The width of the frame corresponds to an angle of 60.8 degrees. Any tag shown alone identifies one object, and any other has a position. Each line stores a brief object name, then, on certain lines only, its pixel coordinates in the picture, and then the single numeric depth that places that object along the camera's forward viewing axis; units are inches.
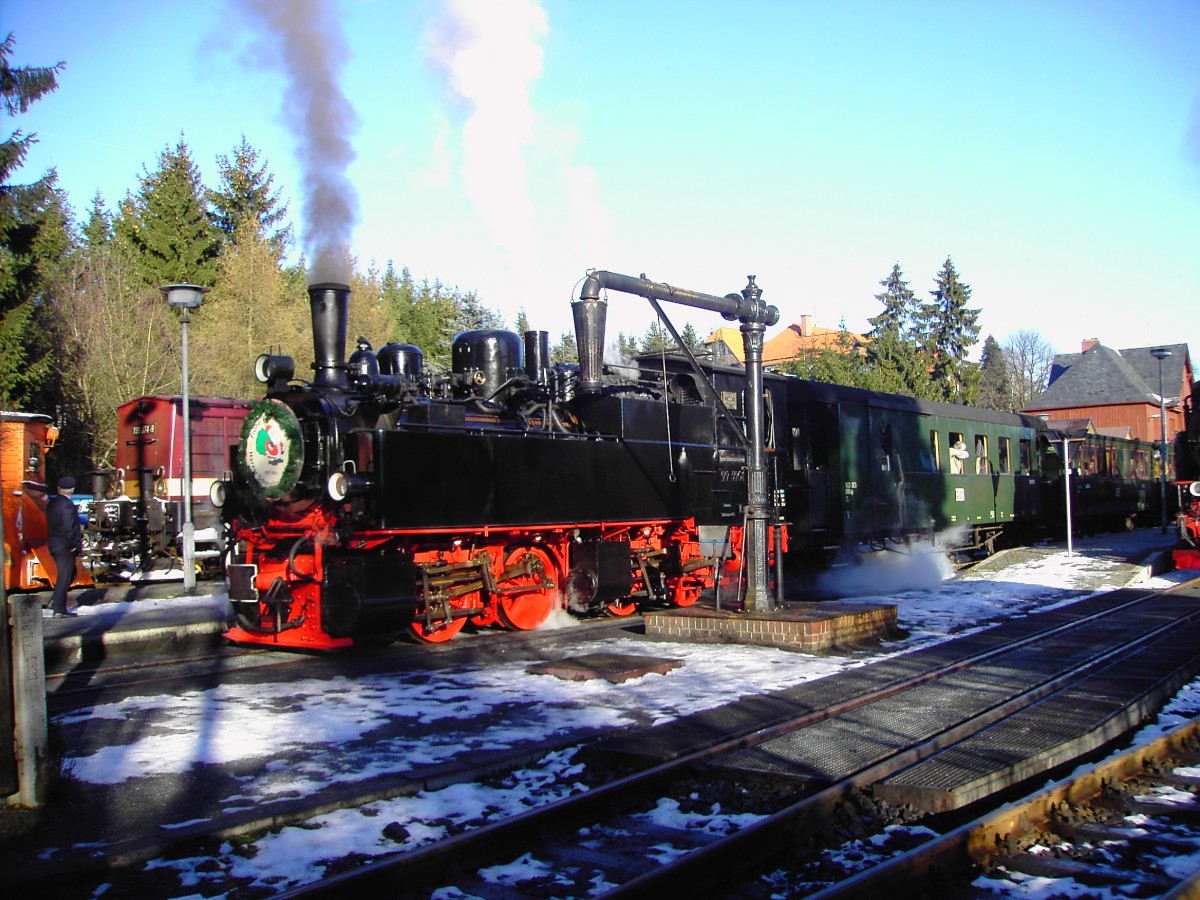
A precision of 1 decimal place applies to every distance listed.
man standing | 495.8
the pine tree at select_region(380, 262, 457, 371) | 2203.5
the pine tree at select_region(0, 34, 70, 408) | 764.0
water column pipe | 421.7
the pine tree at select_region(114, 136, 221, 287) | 1487.5
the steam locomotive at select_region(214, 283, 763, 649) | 382.3
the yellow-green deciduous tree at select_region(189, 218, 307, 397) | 1189.7
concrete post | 205.0
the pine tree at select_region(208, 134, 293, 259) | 1518.2
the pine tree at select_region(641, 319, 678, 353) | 2334.6
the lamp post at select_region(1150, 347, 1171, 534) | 1024.9
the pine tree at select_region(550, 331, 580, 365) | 2022.6
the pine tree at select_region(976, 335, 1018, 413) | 3275.1
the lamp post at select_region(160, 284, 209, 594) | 596.1
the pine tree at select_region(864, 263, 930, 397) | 1886.1
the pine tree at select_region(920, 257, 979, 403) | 2102.6
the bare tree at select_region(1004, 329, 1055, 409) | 3713.1
